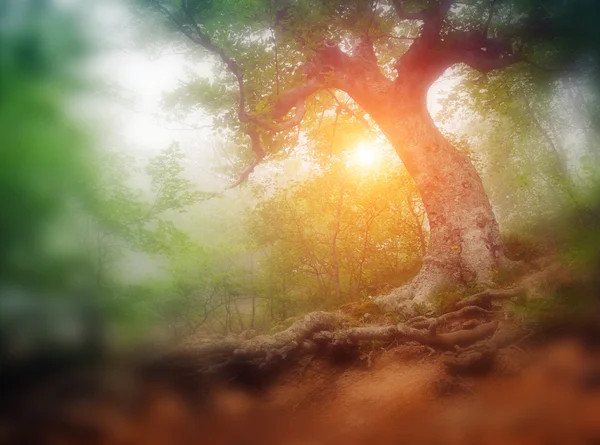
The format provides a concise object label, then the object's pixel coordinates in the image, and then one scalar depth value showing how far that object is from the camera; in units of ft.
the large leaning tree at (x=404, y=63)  18.78
